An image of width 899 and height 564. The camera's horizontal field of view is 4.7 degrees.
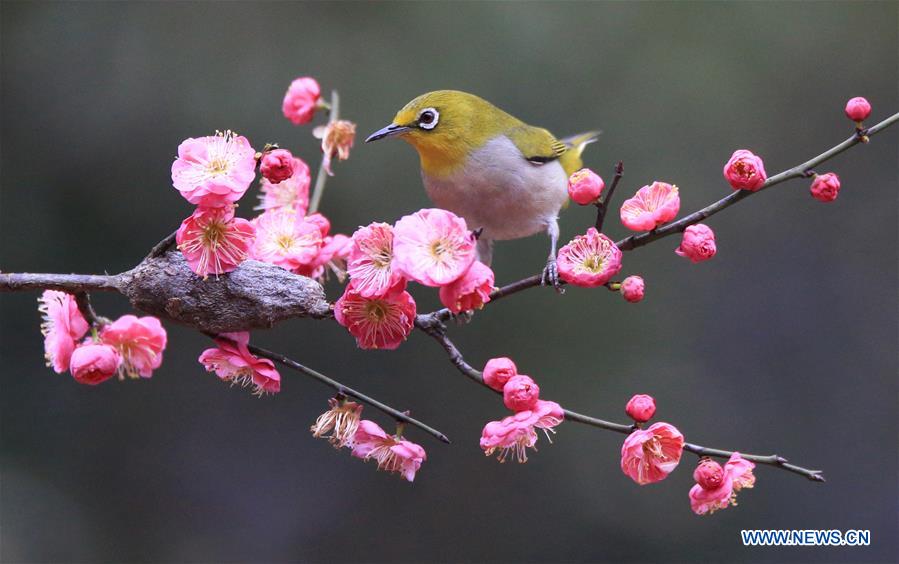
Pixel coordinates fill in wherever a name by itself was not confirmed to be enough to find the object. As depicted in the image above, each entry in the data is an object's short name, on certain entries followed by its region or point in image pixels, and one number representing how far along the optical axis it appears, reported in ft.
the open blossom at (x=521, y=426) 11.99
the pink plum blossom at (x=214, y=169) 11.95
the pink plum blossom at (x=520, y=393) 11.99
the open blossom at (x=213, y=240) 11.98
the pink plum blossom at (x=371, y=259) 11.92
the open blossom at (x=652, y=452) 12.01
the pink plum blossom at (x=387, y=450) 12.04
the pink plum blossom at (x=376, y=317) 11.96
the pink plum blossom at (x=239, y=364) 12.02
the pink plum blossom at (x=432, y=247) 11.87
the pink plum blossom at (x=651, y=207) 11.96
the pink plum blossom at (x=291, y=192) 12.30
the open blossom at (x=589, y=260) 11.95
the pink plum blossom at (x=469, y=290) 11.89
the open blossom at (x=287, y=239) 12.16
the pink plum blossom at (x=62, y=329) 12.10
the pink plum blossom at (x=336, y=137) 12.39
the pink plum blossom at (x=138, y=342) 12.15
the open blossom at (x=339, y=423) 12.04
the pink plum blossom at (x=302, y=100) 12.46
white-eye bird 12.62
